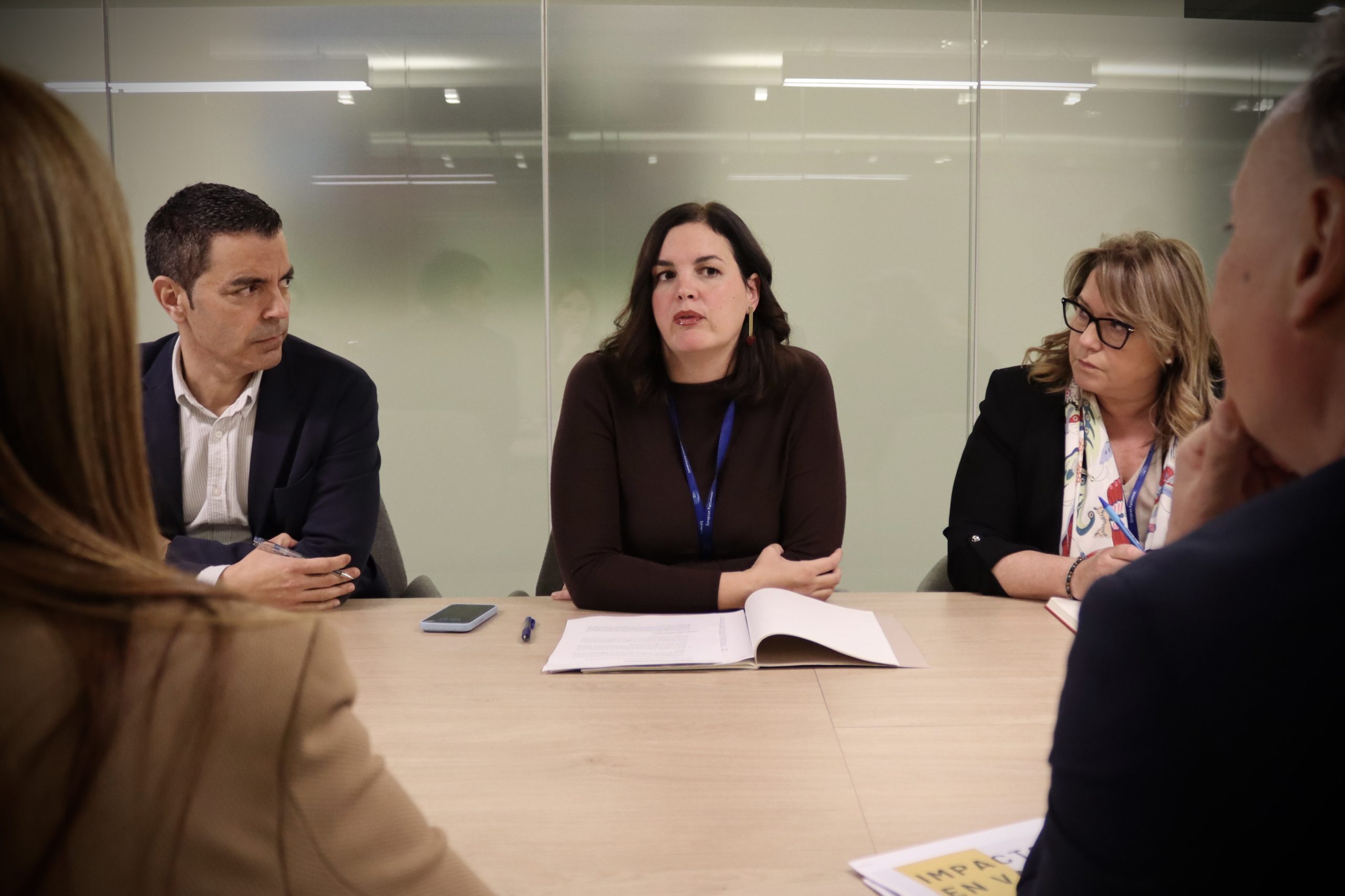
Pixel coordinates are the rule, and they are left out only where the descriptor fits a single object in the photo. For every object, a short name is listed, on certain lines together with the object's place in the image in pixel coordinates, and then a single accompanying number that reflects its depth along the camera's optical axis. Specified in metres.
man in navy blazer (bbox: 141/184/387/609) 2.26
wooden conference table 1.04
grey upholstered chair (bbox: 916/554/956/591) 2.67
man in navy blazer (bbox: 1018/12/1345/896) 0.55
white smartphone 1.90
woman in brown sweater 2.26
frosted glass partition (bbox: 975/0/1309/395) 4.12
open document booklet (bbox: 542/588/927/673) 1.65
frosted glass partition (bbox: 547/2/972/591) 4.07
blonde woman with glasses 2.29
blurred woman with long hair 0.53
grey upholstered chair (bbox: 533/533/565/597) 2.61
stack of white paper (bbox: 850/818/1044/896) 0.96
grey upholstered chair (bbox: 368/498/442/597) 2.58
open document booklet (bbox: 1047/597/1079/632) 1.90
